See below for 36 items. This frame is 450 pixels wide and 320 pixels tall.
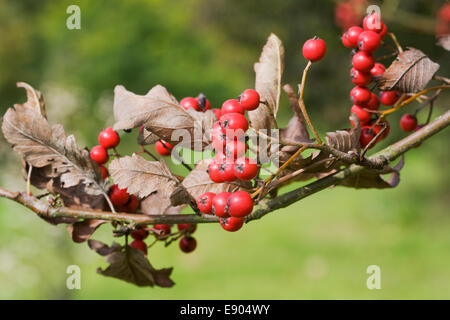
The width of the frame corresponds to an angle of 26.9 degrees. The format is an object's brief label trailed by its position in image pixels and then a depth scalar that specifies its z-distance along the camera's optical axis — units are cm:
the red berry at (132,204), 43
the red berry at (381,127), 40
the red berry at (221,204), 37
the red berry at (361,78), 42
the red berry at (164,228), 44
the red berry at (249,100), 38
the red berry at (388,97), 44
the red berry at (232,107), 38
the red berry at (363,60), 41
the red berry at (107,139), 43
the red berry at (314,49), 40
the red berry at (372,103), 42
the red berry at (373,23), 41
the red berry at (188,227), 45
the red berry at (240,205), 37
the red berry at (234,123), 37
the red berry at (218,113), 41
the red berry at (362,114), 42
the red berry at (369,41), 41
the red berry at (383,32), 42
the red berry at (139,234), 45
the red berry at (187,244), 48
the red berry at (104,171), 44
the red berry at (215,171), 38
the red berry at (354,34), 42
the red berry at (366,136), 41
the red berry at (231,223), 38
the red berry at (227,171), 37
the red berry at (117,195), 42
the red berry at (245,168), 37
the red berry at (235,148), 37
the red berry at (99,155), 43
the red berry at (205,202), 39
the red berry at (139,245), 45
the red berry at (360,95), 42
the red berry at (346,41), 42
